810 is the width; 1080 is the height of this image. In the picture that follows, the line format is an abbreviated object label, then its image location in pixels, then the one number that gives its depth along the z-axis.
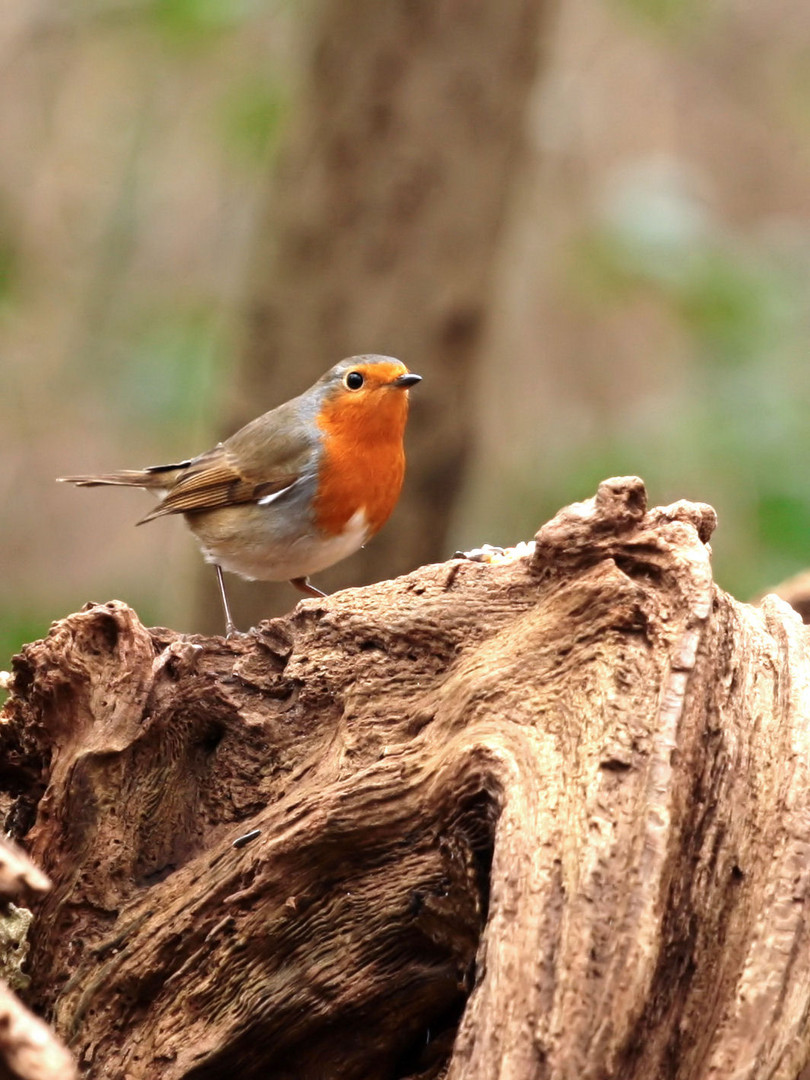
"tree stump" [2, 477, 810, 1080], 4.74
